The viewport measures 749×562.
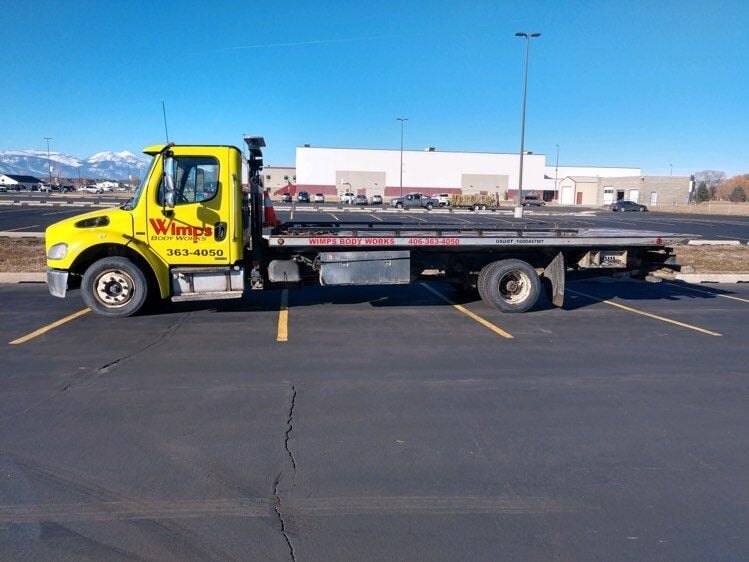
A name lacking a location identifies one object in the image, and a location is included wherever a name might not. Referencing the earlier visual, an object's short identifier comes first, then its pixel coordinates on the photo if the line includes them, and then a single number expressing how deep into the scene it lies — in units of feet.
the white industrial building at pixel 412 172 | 330.34
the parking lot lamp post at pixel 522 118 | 108.17
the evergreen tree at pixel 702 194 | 356.44
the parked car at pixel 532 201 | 240.05
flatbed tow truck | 28.45
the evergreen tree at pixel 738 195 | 372.50
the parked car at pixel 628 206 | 211.00
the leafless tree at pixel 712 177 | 528.63
